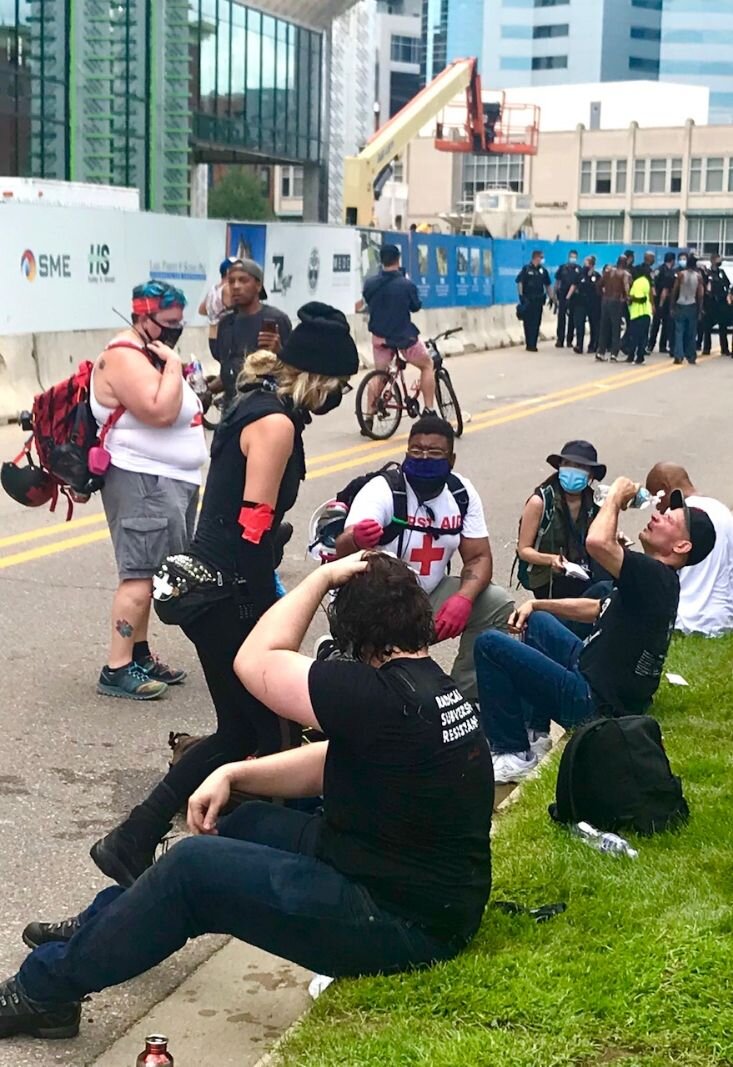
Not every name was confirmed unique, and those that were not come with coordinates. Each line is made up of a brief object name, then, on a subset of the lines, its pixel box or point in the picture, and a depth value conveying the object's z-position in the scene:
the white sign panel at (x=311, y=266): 22.42
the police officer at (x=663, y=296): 28.34
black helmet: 7.05
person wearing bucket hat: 7.33
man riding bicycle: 15.38
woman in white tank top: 6.70
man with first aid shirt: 6.16
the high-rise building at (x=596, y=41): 145.88
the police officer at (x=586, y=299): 28.25
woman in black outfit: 4.97
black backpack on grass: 4.91
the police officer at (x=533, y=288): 26.80
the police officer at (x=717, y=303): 28.62
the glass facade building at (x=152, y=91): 38.34
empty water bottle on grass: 4.75
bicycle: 15.71
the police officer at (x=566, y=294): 28.66
